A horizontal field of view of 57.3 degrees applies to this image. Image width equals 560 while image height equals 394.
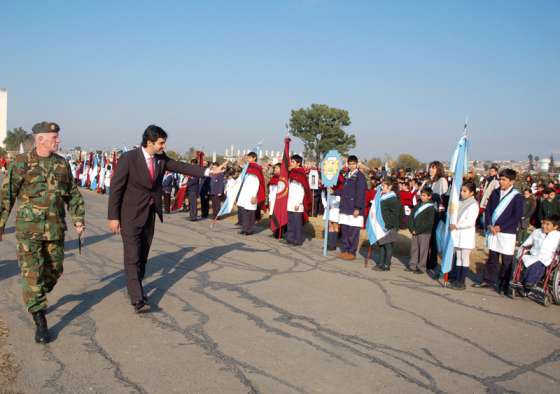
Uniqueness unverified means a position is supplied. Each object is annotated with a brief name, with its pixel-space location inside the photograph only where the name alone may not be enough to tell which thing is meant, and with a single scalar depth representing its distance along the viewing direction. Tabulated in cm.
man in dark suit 582
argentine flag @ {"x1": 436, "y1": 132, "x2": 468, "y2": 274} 799
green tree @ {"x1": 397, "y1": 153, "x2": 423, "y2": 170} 5522
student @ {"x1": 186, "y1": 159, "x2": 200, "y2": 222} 1495
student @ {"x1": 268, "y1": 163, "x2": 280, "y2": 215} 1366
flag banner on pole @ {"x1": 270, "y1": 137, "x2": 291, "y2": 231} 1156
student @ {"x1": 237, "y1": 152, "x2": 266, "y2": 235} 1245
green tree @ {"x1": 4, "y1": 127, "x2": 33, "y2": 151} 6938
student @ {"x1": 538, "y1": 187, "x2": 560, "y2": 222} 1230
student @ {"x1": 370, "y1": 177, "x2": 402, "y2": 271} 906
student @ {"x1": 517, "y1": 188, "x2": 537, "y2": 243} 1260
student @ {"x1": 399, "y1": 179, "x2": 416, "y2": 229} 1293
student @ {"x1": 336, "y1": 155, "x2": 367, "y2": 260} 987
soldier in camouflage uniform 481
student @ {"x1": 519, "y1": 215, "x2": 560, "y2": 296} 723
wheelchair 719
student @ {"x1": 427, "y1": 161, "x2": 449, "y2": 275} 909
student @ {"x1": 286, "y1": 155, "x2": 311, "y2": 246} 1138
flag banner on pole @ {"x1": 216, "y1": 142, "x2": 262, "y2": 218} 1239
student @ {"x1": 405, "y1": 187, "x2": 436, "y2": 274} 882
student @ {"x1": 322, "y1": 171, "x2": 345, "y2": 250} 1121
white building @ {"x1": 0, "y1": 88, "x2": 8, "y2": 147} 8569
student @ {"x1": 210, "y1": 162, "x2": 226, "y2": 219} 1520
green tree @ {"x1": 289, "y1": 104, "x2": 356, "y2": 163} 6241
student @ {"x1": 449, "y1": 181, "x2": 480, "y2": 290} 800
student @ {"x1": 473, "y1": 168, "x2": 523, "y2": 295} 774
